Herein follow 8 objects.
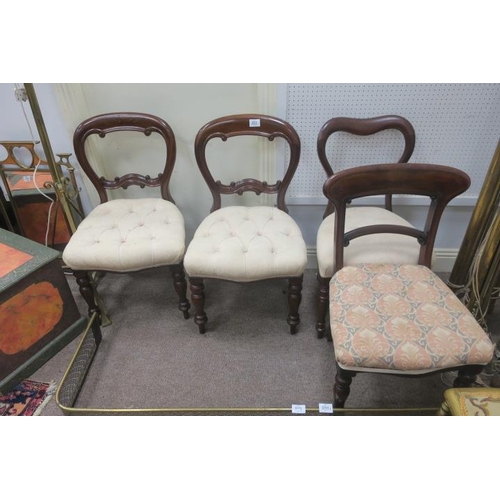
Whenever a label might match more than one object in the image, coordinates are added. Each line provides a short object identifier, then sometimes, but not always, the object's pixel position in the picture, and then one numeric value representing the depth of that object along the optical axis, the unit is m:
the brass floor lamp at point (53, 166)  1.28
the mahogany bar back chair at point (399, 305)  1.02
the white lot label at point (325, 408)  1.26
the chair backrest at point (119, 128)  1.59
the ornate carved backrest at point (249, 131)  1.54
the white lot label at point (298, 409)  1.30
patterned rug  1.38
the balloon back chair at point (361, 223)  1.37
